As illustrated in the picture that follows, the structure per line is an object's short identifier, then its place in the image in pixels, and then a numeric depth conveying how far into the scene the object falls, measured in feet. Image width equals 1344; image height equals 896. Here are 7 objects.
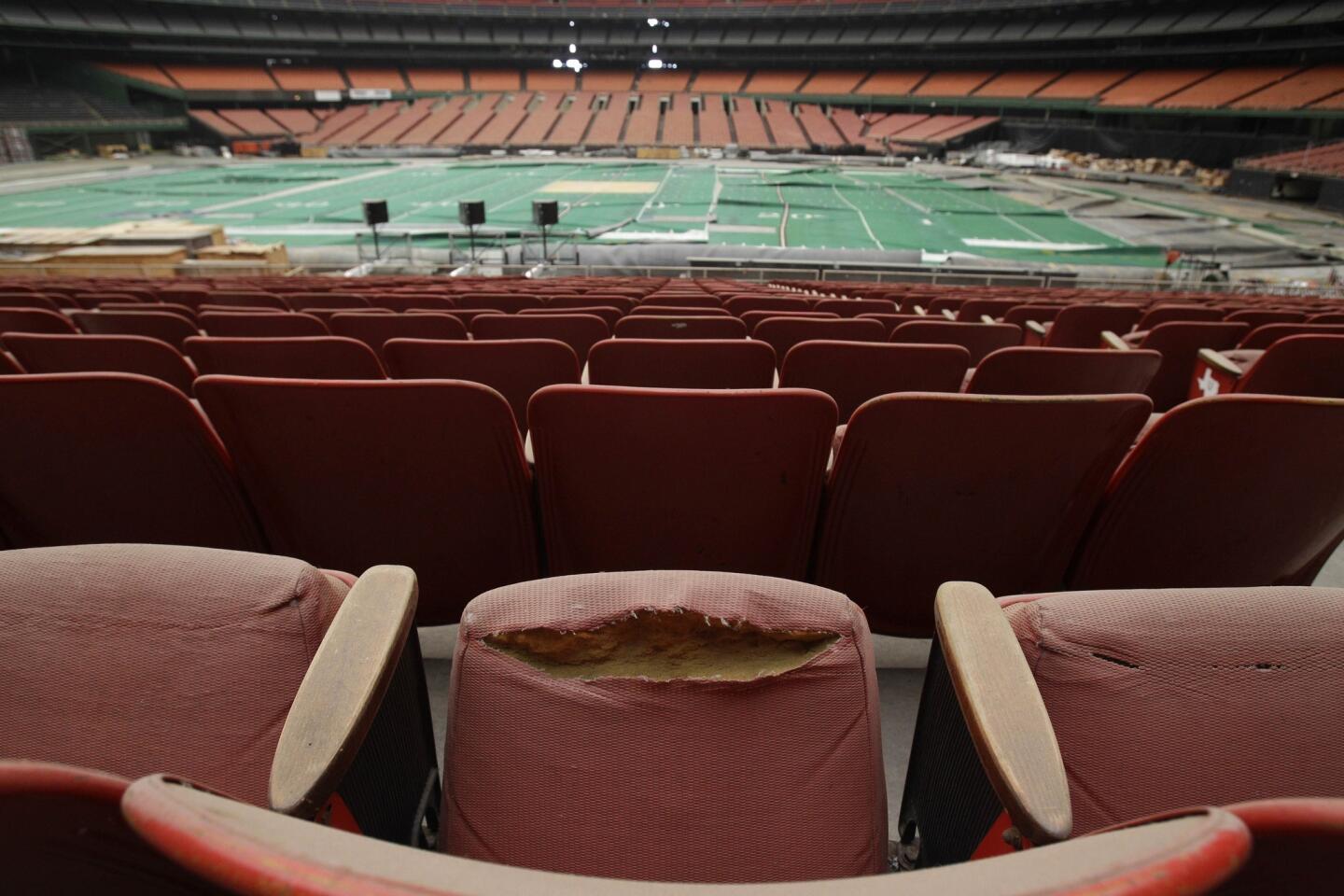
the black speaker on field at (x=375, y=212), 32.40
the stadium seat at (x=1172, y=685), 2.59
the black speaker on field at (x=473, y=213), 33.87
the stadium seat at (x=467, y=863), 1.07
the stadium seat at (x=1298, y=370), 7.33
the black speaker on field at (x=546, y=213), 34.19
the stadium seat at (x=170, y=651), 2.63
